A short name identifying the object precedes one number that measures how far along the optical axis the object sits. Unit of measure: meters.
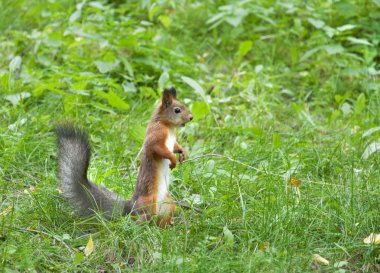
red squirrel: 5.71
